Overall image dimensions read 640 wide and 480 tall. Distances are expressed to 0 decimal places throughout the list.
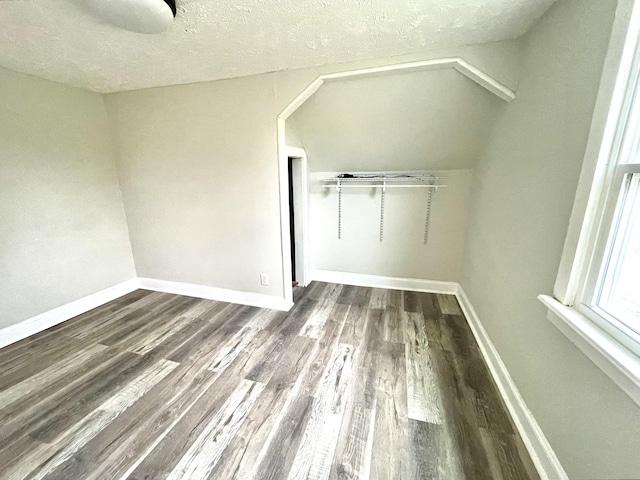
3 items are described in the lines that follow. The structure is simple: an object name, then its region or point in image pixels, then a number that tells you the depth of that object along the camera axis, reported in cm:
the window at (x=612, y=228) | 91
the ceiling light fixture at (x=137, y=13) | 124
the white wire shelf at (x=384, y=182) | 295
